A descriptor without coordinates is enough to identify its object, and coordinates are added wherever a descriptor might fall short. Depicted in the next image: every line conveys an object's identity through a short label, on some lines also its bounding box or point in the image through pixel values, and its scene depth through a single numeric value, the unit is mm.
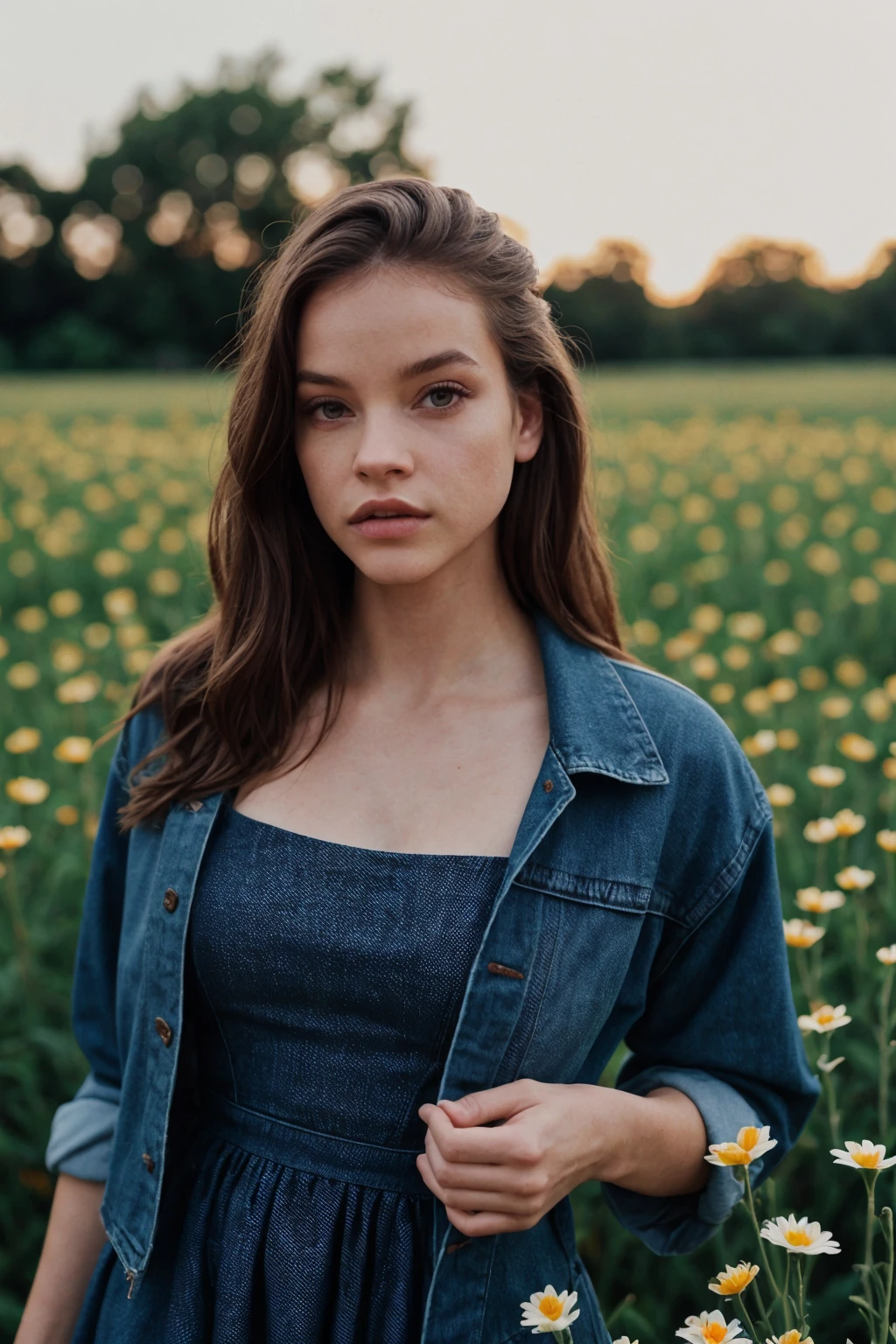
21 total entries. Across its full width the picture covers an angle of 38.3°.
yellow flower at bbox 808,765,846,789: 2406
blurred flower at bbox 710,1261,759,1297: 1167
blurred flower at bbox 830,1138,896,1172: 1162
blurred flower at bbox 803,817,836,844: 2102
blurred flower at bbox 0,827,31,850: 2207
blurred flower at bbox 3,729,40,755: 2750
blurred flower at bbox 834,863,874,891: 2051
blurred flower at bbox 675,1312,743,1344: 1052
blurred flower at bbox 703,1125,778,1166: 1218
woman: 1334
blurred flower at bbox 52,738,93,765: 2477
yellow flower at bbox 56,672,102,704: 3004
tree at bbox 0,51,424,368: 42875
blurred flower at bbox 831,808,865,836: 2150
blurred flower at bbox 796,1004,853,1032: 1442
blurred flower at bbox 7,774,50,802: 2500
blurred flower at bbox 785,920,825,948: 1791
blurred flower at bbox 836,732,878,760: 2867
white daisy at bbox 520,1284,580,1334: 1092
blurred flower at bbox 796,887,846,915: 1916
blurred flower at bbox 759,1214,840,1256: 1136
